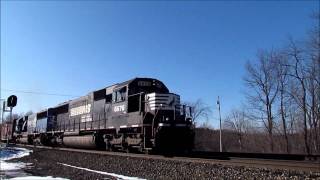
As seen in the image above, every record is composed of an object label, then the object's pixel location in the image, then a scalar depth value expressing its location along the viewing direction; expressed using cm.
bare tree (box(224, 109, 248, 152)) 4201
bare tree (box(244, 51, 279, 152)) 2897
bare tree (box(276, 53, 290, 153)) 2761
